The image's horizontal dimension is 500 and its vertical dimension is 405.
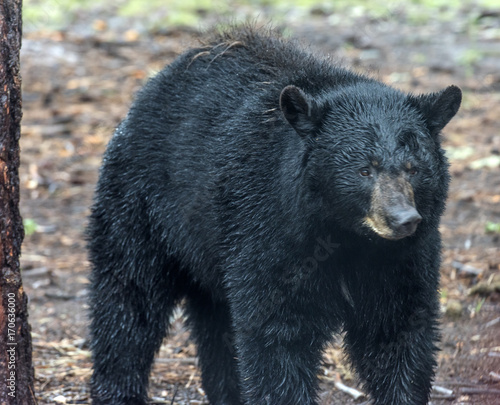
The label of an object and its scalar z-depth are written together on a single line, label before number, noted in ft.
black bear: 26.30
